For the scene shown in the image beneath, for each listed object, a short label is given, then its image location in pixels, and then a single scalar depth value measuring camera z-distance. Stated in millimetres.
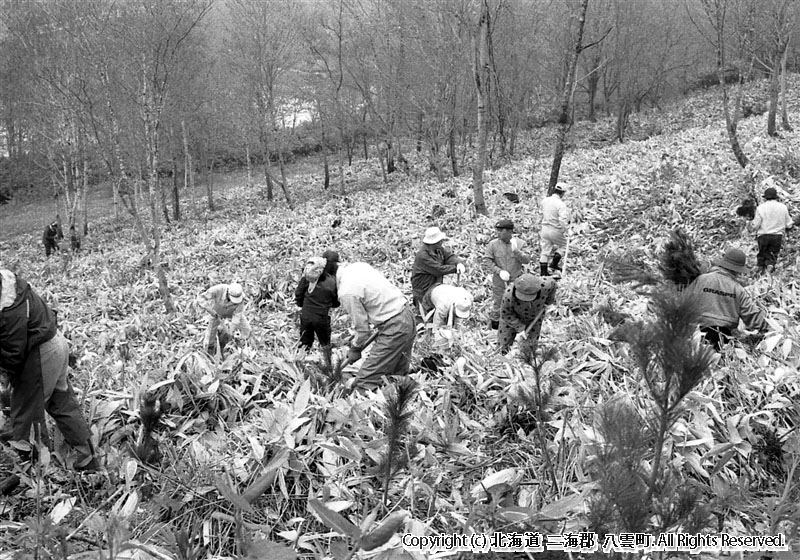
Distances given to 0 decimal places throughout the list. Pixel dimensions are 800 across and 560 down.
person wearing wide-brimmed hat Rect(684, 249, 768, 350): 4203
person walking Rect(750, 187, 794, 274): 7578
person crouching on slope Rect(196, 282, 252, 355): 6422
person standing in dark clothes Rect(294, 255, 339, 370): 5630
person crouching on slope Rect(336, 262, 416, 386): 4410
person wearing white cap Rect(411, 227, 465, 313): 6664
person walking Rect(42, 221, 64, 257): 18458
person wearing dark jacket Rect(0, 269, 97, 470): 3242
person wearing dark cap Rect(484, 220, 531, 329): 6992
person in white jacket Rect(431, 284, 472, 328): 6184
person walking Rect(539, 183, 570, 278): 8570
